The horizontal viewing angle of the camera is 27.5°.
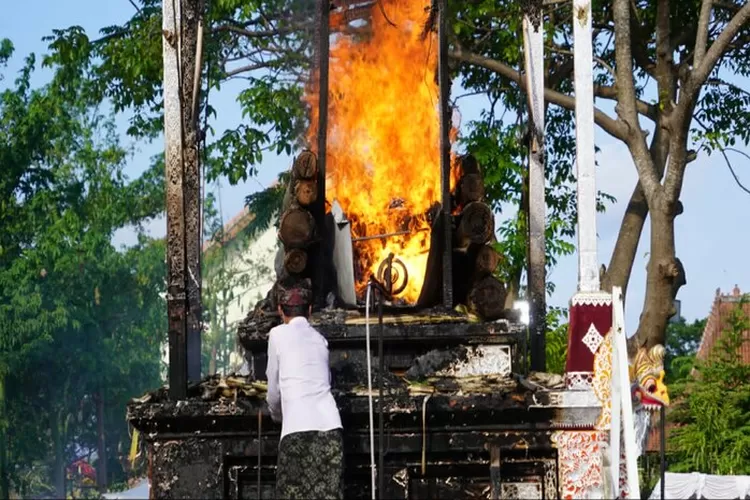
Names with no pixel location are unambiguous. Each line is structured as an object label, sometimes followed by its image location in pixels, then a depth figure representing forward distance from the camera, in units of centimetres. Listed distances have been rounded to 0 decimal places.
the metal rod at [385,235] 1420
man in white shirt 1082
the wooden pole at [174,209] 1183
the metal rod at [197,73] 1227
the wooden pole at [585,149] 1209
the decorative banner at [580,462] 1151
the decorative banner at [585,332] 1166
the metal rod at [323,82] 1352
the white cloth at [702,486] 2280
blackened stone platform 1149
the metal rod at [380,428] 1100
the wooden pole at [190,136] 1229
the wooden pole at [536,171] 1403
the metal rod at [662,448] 1036
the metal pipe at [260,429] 1147
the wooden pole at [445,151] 1337
